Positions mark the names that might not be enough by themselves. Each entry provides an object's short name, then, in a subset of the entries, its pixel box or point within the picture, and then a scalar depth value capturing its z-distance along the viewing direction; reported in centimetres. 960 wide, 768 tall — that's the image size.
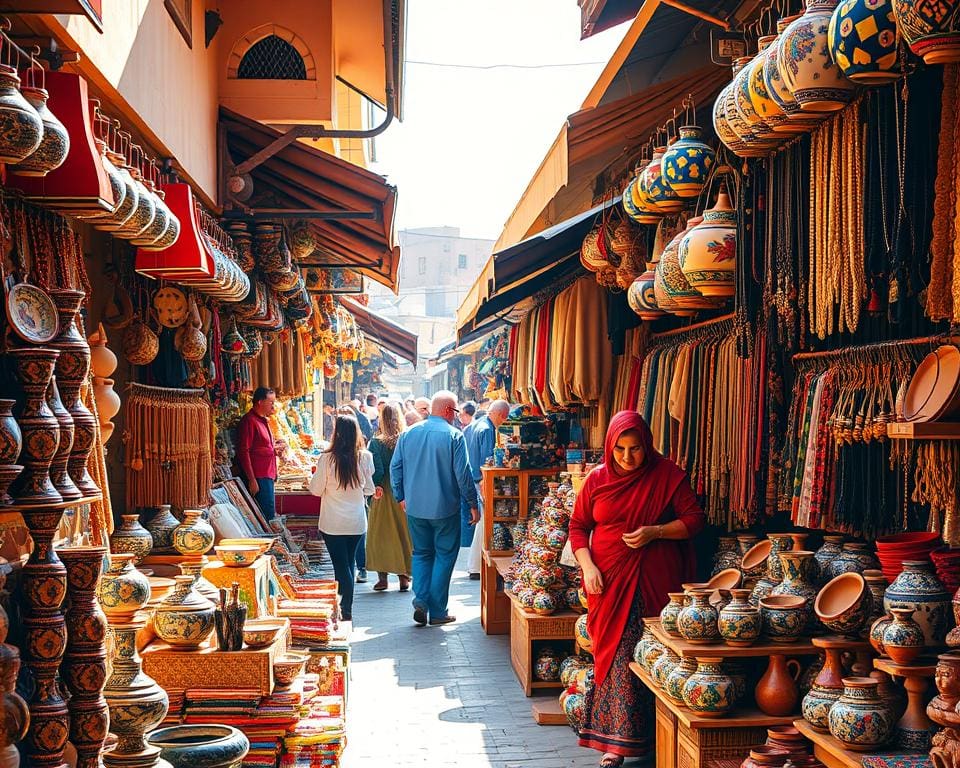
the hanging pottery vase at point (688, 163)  438
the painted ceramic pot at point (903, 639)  300
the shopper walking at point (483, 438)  1010
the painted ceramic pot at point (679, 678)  409
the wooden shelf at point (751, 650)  396
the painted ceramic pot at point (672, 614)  427
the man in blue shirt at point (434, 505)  866
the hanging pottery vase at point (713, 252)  422
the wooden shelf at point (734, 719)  392
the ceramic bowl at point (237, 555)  498
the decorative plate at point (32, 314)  269
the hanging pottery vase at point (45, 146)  256
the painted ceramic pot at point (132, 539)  486
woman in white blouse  829
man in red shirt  893
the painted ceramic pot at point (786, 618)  396
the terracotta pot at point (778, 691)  397
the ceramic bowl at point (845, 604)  351
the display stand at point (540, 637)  632
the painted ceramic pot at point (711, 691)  396
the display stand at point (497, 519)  816
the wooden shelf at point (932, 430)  284
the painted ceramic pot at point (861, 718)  305
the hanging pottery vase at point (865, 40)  249
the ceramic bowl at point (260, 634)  445
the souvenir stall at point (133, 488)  265
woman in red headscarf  501
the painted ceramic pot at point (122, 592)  369
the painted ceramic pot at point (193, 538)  521
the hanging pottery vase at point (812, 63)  276
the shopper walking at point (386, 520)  992
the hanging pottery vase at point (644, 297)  517
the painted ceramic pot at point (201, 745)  357
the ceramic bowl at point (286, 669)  451
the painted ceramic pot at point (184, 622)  419
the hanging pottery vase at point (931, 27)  219
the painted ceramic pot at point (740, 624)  398
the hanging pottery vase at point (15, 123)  237
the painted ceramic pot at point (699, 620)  409
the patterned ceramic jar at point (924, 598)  304
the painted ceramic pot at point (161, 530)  536
